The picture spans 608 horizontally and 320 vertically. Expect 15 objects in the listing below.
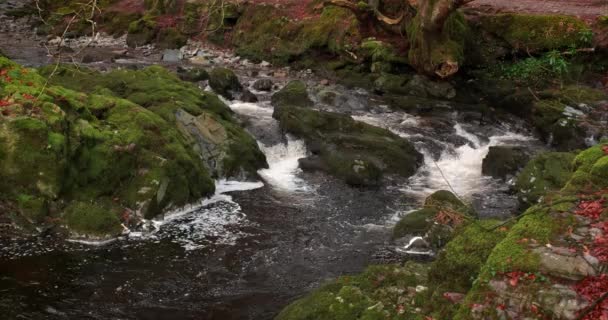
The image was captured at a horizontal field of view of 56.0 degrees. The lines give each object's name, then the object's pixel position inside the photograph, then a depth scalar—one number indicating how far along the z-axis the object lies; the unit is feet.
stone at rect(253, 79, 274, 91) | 78.48
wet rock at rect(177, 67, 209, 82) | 78.28
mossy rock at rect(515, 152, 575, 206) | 45.22
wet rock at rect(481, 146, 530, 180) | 52.65
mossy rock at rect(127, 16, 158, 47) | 114.52
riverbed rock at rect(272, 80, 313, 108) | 69.81
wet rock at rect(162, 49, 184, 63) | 100.76
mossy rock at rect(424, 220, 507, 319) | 21.48
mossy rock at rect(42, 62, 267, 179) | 51.44
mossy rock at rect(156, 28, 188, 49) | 111.34
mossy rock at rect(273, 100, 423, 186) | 51.80
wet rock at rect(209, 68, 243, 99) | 73.46
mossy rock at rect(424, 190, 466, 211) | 41.83
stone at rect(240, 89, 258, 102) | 71.77
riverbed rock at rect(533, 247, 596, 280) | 17.87
